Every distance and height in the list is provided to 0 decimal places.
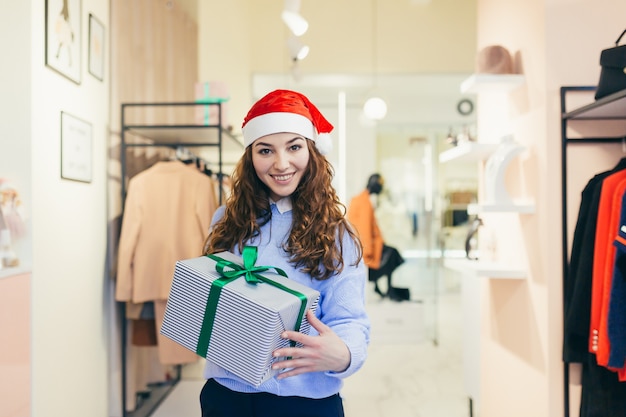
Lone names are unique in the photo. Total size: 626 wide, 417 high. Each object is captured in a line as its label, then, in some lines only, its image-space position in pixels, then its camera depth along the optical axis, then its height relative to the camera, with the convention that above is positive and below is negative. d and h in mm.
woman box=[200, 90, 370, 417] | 1171 -77
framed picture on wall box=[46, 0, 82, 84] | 2230 +751
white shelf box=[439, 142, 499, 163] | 2589 +279
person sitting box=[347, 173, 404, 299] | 5156 -267
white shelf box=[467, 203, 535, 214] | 2296 -2
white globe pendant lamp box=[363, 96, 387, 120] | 4727 +887
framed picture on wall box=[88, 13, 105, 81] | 2709 +831
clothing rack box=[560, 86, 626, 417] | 2148 +267
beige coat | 2904 -130
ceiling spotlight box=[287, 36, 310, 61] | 3605 +1085
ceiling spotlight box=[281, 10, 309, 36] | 3086 +1084
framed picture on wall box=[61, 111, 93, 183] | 2395 +282
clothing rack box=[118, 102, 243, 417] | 3021 +461
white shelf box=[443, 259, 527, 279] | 2424 -286
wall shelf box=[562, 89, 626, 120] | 1758 +361
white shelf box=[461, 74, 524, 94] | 2432 +574
